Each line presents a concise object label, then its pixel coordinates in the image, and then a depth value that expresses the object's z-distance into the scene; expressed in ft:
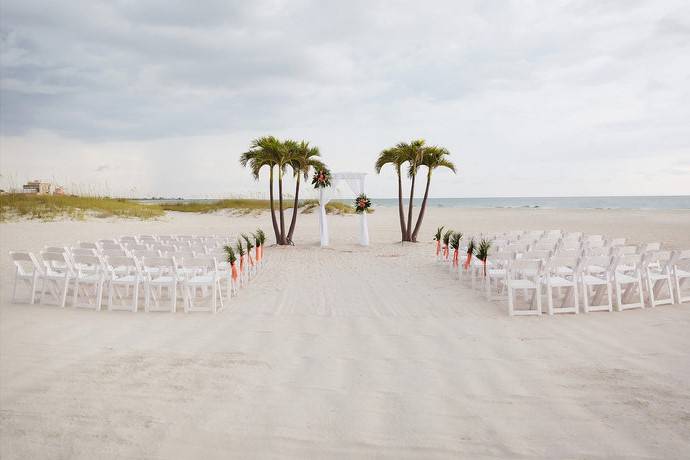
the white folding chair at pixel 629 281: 26.81
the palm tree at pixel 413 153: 67.92
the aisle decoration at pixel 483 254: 33.34
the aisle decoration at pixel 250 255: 41.00
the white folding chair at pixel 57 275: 28.07
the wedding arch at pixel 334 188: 67.77
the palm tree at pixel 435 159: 69.10
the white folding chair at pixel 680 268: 28.02
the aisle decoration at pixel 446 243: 46.50
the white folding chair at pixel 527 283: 25.98
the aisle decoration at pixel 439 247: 51.04
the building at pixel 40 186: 144.66
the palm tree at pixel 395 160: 69.18
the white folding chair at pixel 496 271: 30.79
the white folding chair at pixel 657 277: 27.37
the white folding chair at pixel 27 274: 28.25
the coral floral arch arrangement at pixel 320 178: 66.59
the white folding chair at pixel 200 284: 26.84
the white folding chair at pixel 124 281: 26.86
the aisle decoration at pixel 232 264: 31.58
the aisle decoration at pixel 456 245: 41.52
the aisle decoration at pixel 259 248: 46.73
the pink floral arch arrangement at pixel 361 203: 67.46
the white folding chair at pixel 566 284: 26.05
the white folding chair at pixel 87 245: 40.93
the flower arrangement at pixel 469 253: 37.44
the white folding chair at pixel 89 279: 27.48
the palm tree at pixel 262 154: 63.57
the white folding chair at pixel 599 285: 26.25
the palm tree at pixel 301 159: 65.26
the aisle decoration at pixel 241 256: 36.98
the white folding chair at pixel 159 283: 26.73
